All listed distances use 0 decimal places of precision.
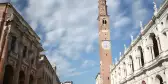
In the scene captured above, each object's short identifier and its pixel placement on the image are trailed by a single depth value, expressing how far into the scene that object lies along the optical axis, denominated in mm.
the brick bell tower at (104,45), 63456
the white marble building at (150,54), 26094
